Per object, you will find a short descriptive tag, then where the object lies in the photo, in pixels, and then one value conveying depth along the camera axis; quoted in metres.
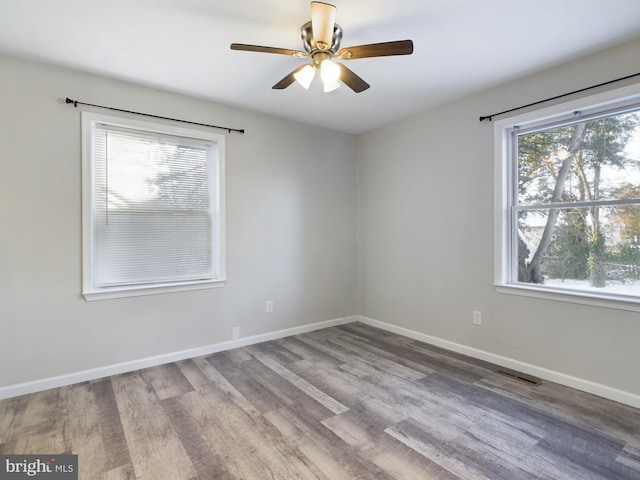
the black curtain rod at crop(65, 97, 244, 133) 2.65
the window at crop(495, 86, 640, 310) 2.39
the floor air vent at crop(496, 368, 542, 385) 2.67
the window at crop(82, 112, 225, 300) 2.80
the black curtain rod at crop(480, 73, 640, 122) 2.32
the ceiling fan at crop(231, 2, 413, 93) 1.80
